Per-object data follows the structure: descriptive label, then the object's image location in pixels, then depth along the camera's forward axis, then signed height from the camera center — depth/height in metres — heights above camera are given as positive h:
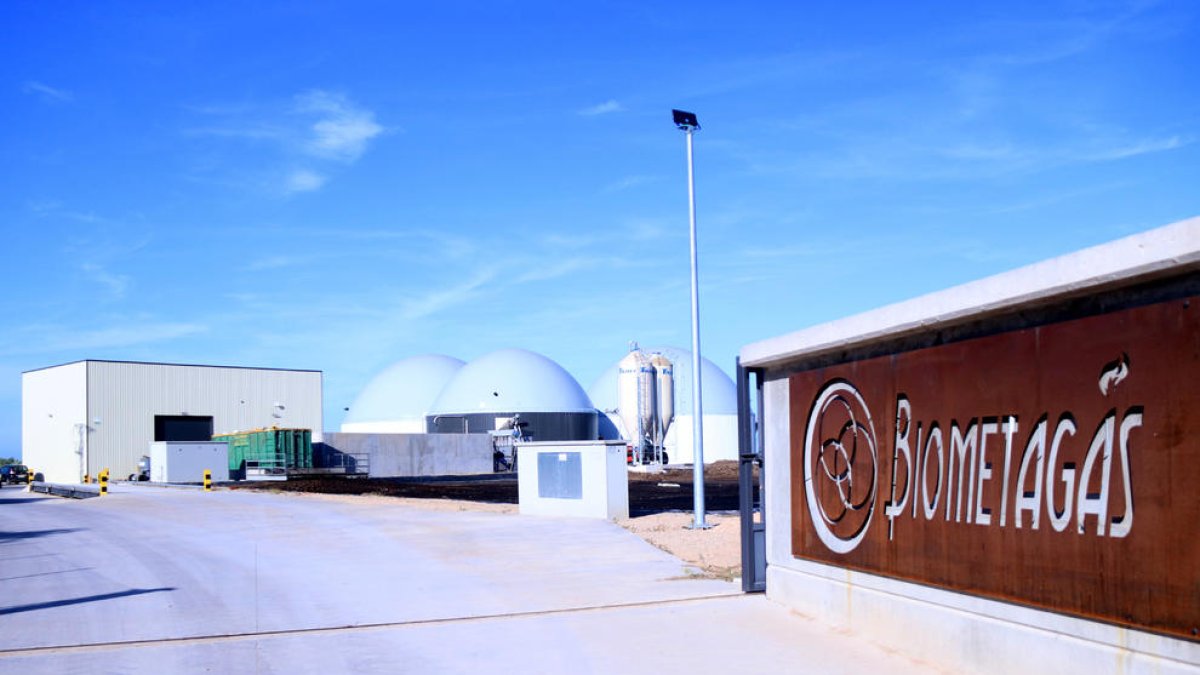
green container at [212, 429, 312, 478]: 60.84 -1.56
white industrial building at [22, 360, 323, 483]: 63.00 +1.08
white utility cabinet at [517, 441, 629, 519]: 23.50 -1.41
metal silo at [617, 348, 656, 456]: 69.88 +1.26
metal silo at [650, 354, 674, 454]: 71.31 +1.51
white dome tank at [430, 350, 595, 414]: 75.56 +2.31
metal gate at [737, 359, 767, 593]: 12.73 -1.08
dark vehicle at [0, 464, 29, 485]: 68.94 -3.10
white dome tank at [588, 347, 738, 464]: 74.12 +0.57
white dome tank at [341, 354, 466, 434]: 88.06 +2.16
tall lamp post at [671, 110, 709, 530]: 20.31 +0.79
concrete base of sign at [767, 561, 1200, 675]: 6.89 -1.73
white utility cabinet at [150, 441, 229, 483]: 50.59 -1.77
